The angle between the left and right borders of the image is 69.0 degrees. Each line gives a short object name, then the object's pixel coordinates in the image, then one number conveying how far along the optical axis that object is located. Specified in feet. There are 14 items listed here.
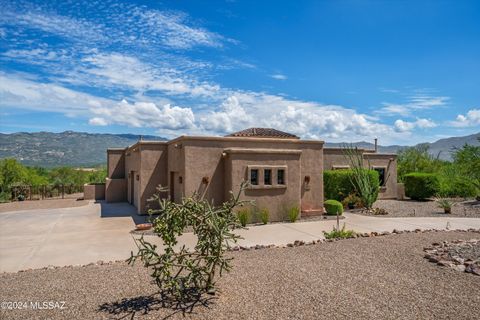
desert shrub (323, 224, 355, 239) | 37.50
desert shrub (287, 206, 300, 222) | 48.98
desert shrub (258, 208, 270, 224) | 47.55
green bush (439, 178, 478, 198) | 77.92
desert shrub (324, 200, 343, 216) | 54.34
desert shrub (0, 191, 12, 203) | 77.66
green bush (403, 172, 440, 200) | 74.69
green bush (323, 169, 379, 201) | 63.82
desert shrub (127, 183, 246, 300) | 19.33
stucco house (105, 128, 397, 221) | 47.88
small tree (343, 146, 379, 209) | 59.21
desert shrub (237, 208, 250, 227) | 45.60
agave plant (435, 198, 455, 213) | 57.52
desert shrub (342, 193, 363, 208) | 61.93
